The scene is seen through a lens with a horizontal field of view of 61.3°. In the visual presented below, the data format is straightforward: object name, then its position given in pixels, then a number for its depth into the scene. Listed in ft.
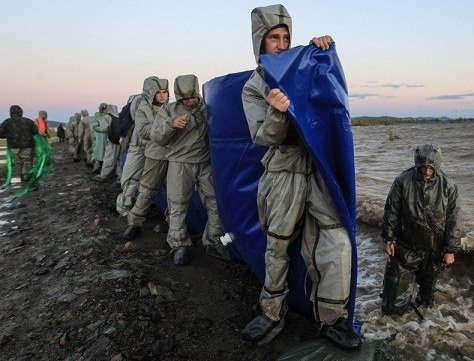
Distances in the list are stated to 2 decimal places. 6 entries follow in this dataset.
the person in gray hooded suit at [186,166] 15.55
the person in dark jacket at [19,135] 38.34
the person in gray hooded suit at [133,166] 21.40
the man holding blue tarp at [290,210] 9.44
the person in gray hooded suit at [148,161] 18.02
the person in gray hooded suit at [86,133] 54.13
